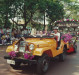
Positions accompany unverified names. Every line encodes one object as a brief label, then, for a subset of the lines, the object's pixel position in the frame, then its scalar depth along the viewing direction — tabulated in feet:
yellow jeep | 15.10
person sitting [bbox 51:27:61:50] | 19.79
